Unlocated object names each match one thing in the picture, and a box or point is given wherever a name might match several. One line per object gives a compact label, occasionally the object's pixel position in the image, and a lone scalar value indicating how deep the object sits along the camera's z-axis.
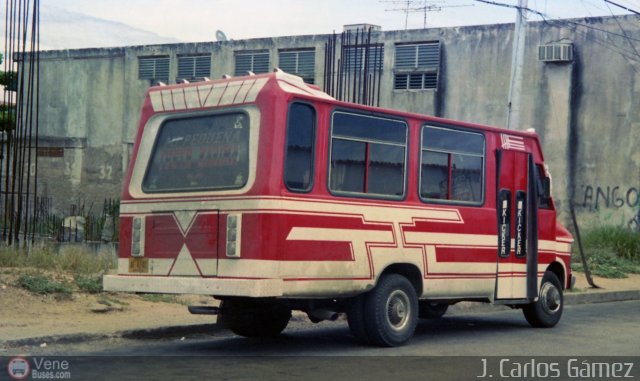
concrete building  29.84
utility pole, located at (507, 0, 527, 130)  21.11
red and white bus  10.29
